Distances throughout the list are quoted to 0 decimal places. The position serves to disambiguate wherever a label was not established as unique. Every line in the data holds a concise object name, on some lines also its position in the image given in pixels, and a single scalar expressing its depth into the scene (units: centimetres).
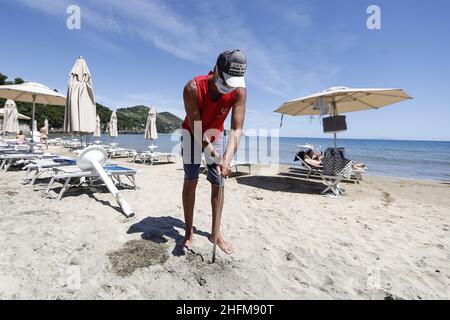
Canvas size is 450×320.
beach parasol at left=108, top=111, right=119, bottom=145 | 1666
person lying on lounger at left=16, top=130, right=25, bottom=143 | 1463
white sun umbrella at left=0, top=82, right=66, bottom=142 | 728
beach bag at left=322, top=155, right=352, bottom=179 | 591
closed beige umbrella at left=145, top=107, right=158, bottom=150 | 1303
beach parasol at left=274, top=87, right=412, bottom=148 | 604
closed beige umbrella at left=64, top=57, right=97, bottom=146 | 523
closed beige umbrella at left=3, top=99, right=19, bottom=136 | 1265
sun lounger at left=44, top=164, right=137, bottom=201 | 449
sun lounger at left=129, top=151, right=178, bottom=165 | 1198
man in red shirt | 216
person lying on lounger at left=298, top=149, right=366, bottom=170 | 793
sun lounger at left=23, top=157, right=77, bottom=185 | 543
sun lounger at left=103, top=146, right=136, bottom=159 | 1395
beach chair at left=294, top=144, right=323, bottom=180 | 769
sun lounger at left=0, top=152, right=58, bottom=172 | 714
